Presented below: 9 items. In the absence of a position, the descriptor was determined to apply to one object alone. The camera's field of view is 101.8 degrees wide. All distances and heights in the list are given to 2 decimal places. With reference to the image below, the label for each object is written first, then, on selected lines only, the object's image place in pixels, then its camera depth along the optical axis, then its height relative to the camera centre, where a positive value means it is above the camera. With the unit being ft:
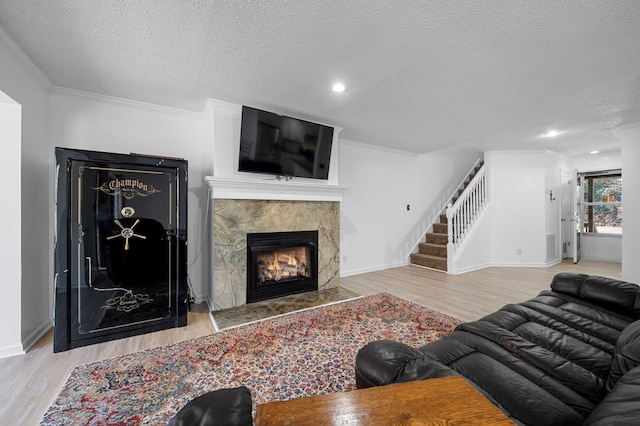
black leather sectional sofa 3.03 -2.35
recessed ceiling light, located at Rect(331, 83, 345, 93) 8.53 +4.22
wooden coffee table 1.81 -1.44
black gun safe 7.22 -0.99
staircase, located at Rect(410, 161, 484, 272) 16.28 -2.30
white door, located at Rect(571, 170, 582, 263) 18.44 -0.20
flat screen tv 10.00 +2.83
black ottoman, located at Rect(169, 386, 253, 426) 2.09 -1.71
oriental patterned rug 5.13 -3.73
